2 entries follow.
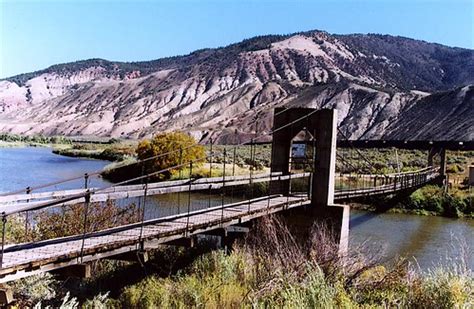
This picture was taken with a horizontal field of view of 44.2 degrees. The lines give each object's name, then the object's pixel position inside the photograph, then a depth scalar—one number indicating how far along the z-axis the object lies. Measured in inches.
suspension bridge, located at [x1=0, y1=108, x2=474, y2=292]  240.2
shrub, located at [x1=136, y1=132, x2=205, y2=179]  1179.4
